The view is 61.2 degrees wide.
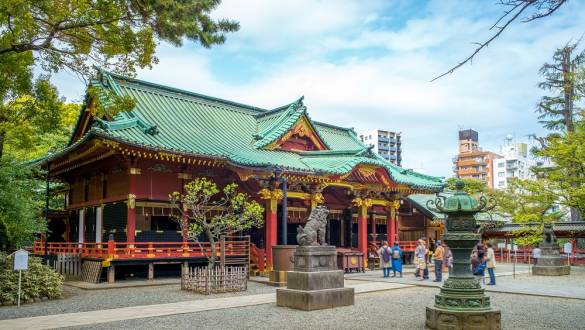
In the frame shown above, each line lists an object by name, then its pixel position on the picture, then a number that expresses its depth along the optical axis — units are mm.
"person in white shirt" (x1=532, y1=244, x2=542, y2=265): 27559
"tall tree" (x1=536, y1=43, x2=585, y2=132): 34331
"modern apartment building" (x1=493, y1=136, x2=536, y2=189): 96431
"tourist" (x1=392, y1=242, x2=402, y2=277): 21734
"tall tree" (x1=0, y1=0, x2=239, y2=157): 9609
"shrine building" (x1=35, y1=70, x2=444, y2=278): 19500
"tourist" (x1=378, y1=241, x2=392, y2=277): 21484
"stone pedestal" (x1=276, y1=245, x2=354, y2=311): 12320
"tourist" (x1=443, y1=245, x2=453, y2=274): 21836
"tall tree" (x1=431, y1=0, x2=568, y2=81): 4598
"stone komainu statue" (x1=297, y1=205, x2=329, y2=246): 13297
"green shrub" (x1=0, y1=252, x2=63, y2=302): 13633
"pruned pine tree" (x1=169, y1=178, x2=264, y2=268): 17844
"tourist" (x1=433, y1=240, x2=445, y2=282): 19766
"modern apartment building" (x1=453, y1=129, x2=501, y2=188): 99188
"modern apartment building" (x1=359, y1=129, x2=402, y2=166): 115875
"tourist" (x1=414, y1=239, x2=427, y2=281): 20609
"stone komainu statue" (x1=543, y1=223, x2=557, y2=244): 24922
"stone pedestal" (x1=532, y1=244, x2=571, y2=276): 24203
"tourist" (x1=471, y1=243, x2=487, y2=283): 18697
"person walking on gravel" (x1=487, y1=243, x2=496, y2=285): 18350
